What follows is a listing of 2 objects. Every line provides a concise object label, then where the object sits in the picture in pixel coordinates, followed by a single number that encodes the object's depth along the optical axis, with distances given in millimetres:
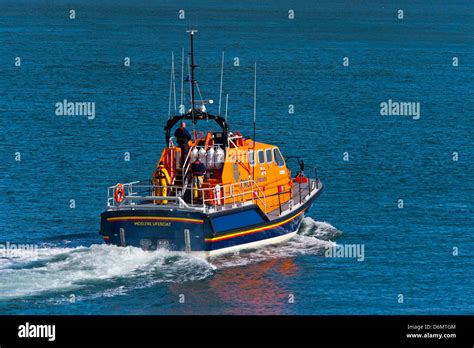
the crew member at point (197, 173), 44281
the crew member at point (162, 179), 44125
